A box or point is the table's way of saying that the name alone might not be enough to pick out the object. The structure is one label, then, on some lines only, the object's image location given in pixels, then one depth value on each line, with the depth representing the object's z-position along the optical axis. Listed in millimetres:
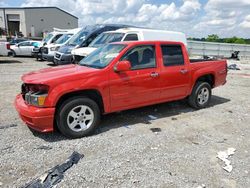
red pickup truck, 3167
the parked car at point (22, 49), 15576
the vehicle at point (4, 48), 12645
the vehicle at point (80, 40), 9523
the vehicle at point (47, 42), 13110
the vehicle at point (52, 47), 11186
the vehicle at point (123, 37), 8099
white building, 44957
